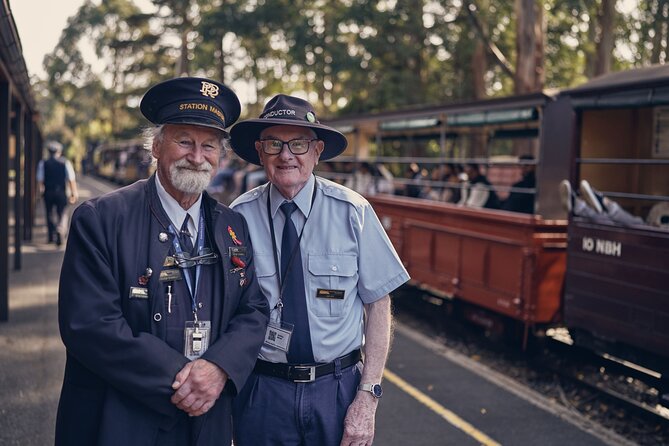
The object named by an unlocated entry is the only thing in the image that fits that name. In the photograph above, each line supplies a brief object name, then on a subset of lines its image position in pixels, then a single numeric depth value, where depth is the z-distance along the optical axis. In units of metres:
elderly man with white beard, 2.33
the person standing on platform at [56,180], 13.97
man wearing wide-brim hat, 2.82
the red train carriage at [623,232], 6.05
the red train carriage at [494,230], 7.62
